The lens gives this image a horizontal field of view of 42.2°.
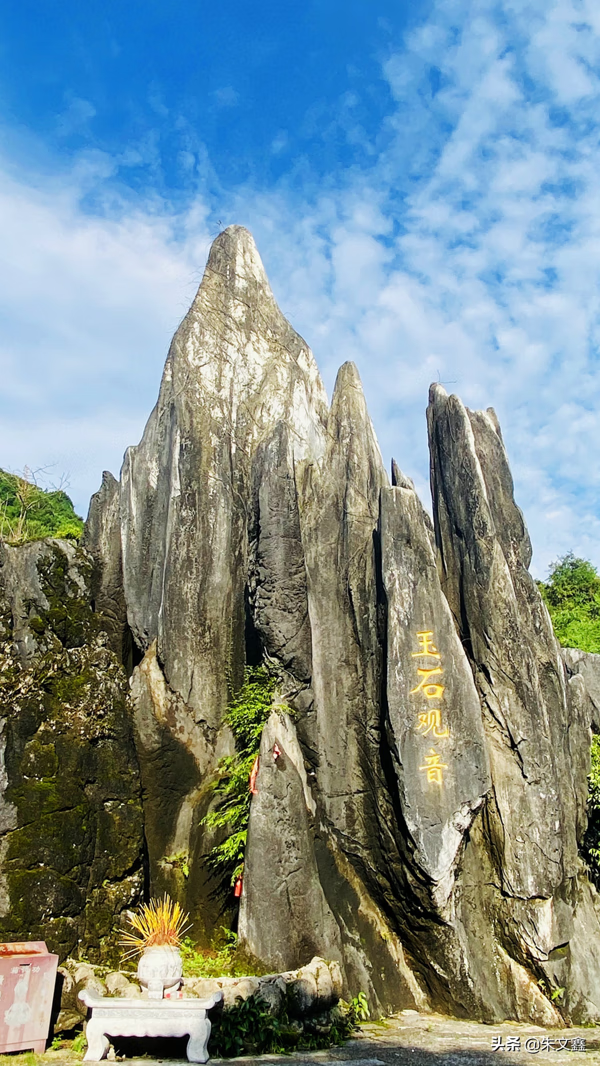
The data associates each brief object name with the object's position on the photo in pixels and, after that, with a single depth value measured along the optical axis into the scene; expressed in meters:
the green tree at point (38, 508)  25.38
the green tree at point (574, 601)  19.55
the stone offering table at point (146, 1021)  6.48
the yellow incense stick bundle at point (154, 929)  7.42
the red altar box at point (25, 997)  6.54
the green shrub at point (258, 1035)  6.95
